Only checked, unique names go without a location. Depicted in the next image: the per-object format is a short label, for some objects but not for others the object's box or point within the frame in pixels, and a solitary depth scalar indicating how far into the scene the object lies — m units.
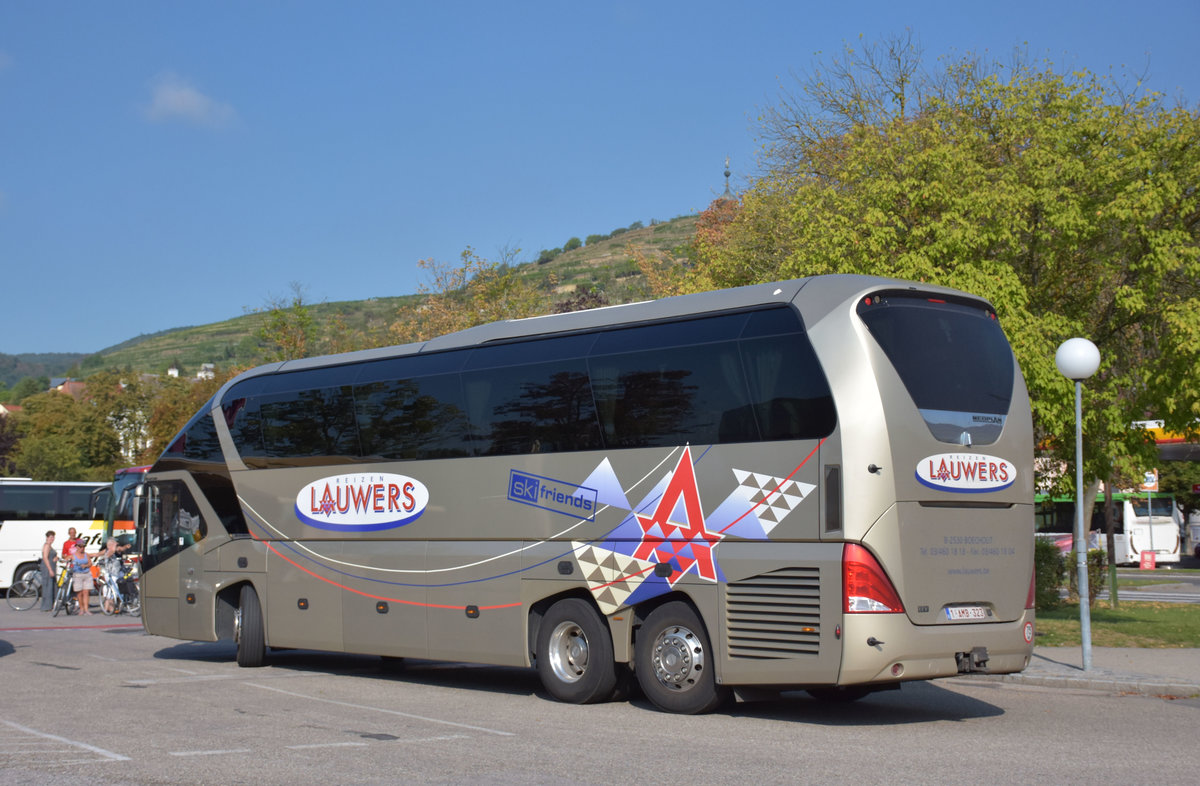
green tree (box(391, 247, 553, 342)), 45.27
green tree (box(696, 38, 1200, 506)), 17.56
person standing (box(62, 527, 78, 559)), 28.70
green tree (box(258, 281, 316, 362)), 52.38
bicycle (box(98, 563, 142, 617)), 28.69
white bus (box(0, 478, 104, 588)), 35.16
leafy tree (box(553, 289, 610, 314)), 52.45
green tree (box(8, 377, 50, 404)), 179.25
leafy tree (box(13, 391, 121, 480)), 81.81
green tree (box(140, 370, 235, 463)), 63.00
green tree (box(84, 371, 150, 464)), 85.44
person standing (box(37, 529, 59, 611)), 27.84
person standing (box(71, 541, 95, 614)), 27.98
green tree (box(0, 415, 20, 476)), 84.06
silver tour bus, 10.15
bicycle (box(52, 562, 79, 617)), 28.09
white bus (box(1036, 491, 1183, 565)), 51.59
